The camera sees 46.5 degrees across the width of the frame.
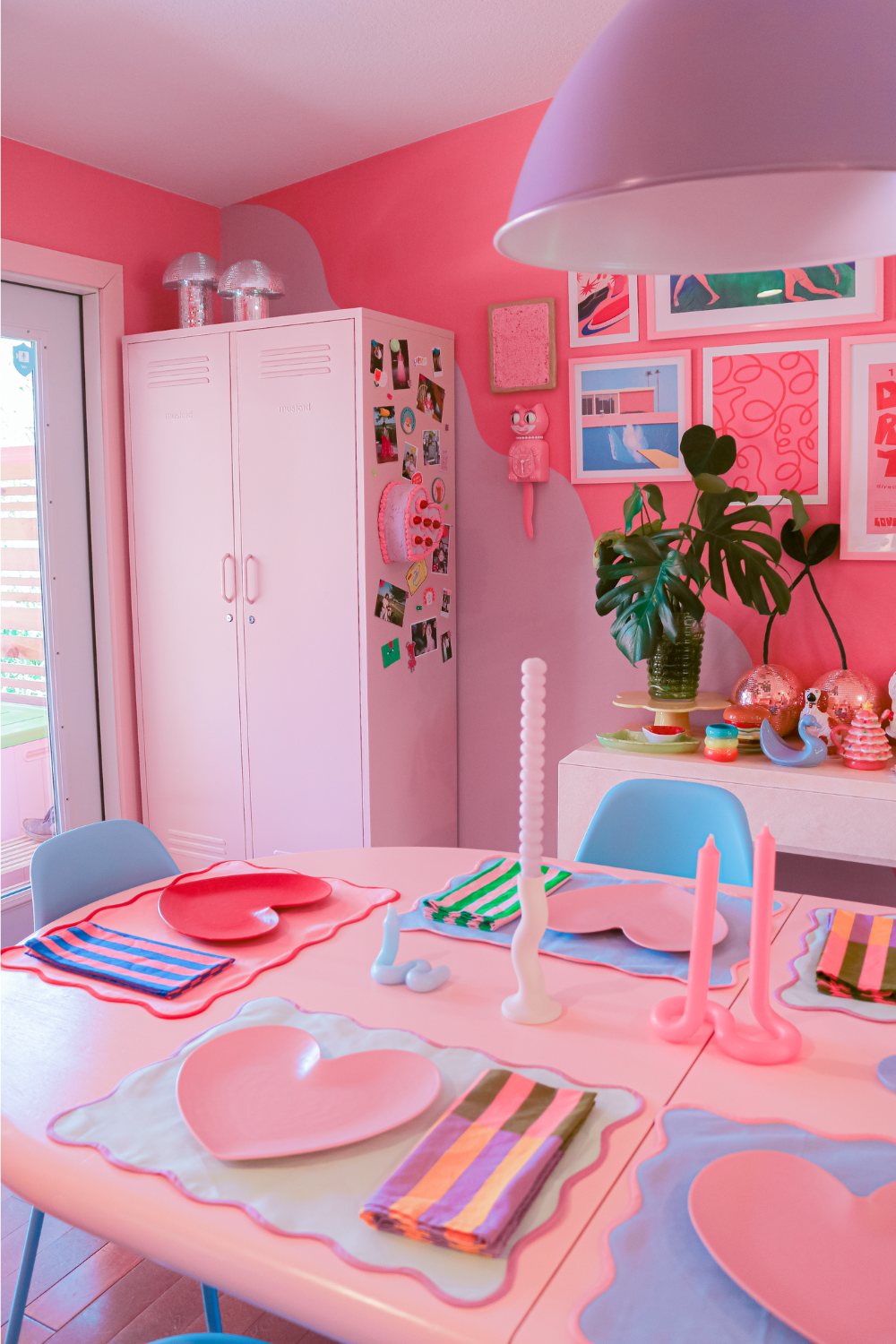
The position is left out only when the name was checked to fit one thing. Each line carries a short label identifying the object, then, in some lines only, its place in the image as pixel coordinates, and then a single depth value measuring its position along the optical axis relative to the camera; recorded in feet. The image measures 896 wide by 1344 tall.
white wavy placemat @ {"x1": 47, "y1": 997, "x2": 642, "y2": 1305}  2.84
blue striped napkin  4.56
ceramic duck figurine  8.36
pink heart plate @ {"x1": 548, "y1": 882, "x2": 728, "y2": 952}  4.92
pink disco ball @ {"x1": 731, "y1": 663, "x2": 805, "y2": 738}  9.12
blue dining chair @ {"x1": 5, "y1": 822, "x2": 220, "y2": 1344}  5.79
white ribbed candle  4.03
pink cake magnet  9.79
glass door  10.44
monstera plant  8.70
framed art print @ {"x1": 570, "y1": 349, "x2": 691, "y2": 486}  9.96
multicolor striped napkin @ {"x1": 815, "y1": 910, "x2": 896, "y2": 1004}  4.39
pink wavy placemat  4.45
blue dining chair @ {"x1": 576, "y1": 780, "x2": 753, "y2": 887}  6.54
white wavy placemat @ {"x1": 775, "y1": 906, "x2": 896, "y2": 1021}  4.24
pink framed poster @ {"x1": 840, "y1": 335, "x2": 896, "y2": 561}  9.01
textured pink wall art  10.46
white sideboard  8.00
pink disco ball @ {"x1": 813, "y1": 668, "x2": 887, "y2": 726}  8.85
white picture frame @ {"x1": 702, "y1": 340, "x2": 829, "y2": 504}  9.36
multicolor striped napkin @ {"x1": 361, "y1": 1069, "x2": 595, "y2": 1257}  2.91
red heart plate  5.17
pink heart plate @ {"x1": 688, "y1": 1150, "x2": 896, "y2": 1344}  2.63
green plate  9.05
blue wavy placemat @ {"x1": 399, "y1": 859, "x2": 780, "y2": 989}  4.65
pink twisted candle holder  3.82
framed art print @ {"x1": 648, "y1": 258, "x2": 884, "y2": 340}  9.00
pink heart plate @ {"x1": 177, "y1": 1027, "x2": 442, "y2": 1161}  3.37
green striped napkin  5.18
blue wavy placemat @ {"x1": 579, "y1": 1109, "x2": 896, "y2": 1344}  2.60
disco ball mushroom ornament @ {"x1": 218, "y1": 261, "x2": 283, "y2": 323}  10.50
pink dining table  2.74
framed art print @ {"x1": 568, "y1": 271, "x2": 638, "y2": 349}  10.06
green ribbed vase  9.22
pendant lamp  2.78
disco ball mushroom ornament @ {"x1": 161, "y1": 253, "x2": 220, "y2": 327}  10.69
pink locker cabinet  9.85
